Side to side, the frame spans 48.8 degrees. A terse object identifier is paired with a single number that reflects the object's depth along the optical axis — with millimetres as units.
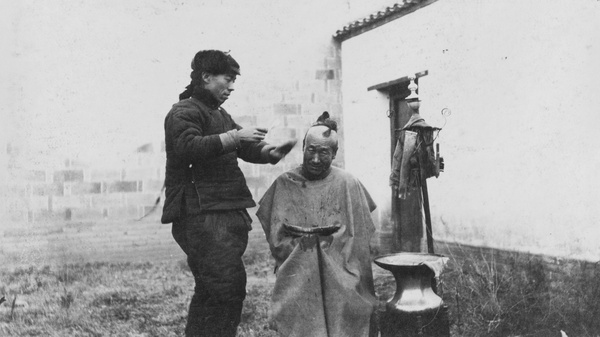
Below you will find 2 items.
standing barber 3682
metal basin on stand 3947
